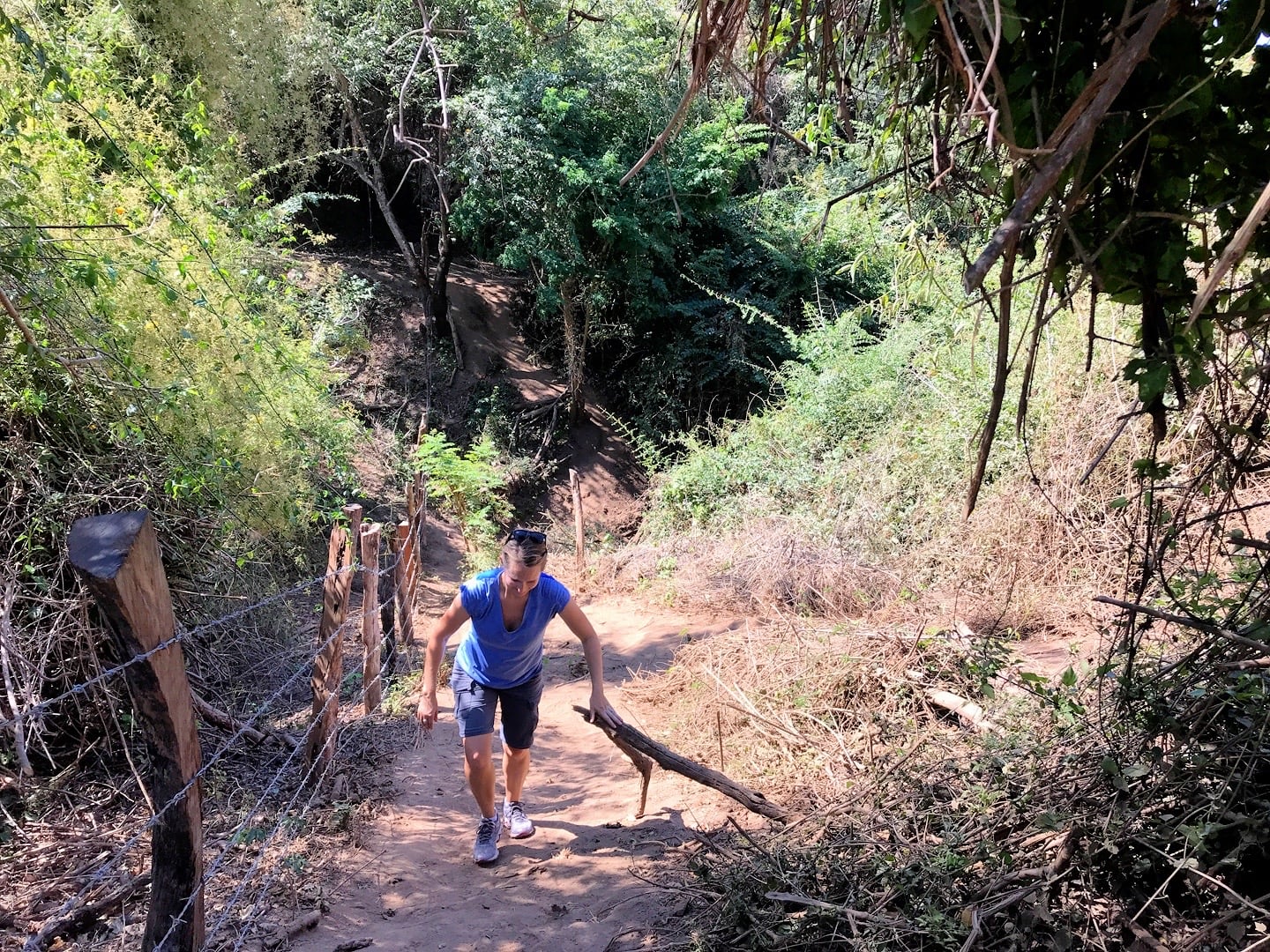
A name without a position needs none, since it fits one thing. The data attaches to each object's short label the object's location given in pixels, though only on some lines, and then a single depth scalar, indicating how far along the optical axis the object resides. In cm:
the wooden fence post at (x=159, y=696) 190
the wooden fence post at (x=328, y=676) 445
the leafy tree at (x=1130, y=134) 168
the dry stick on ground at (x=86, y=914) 307
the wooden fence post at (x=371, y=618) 583
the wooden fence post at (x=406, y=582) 736
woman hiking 394
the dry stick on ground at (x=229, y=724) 446
